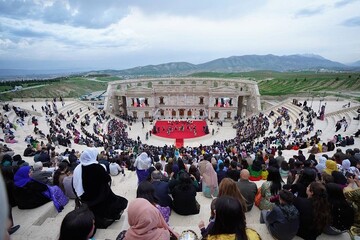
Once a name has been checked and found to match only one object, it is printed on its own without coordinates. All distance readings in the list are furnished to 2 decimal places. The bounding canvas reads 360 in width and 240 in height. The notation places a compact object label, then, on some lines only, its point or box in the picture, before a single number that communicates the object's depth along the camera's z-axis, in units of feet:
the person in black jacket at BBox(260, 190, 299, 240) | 12.37
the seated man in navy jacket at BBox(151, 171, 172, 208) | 16.69
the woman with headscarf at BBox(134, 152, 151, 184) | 22.41
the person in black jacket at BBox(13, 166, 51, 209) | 16.65
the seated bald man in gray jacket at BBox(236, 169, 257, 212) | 16.98
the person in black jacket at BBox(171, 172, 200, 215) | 16.33
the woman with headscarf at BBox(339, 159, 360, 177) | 19.91
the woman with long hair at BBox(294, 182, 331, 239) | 12.50
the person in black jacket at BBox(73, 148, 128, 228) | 14.12
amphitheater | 14.04
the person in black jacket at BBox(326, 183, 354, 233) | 13.05
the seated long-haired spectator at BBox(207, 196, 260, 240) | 8.99
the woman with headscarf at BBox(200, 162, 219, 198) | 19.99
